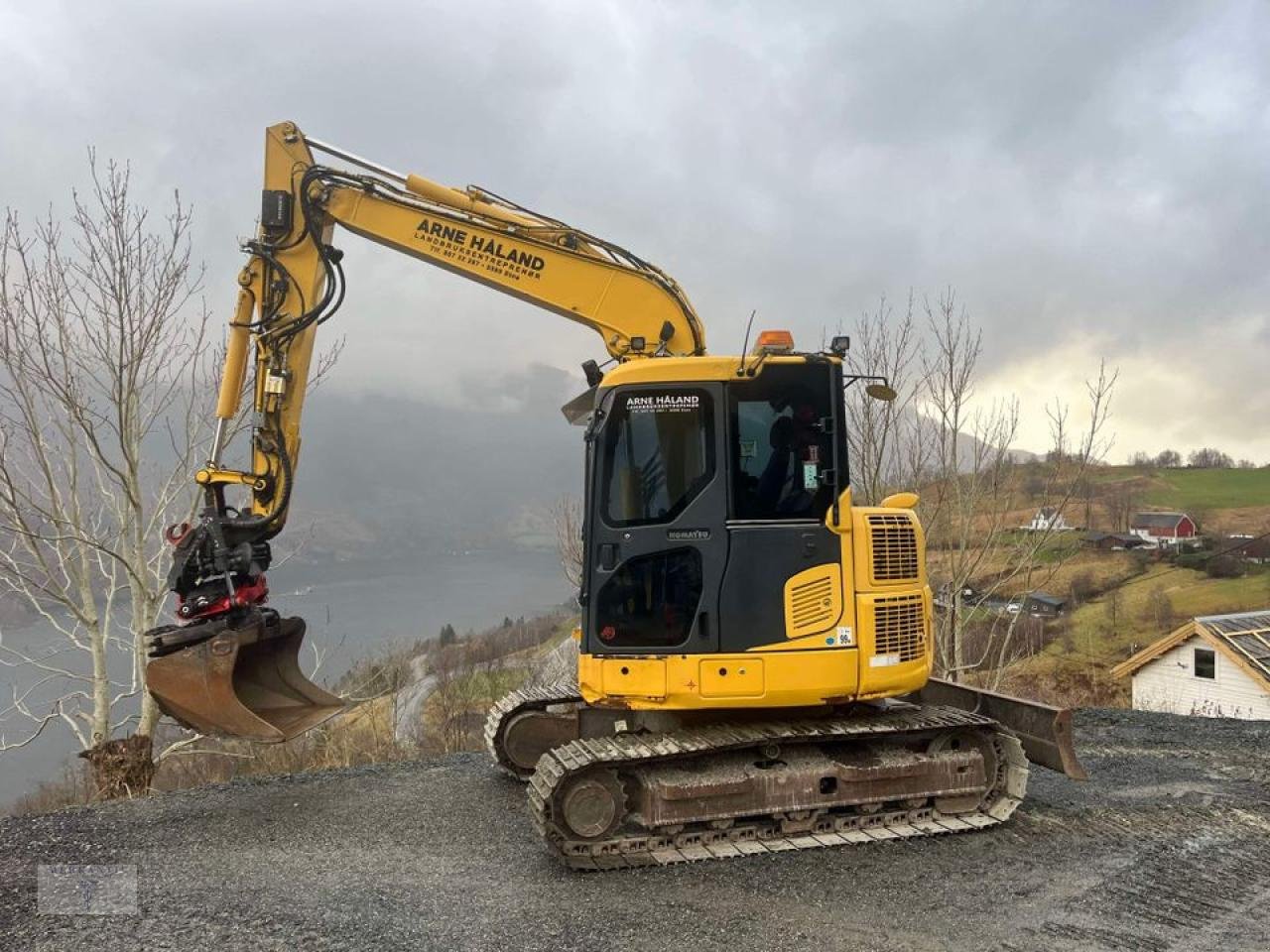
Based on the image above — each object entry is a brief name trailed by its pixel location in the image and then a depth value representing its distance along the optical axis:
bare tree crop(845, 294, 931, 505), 12.02
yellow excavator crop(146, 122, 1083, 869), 5.28
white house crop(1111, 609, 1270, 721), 18.94
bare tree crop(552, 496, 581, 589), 12.76
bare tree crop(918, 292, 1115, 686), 11.68
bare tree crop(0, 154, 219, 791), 8.20
